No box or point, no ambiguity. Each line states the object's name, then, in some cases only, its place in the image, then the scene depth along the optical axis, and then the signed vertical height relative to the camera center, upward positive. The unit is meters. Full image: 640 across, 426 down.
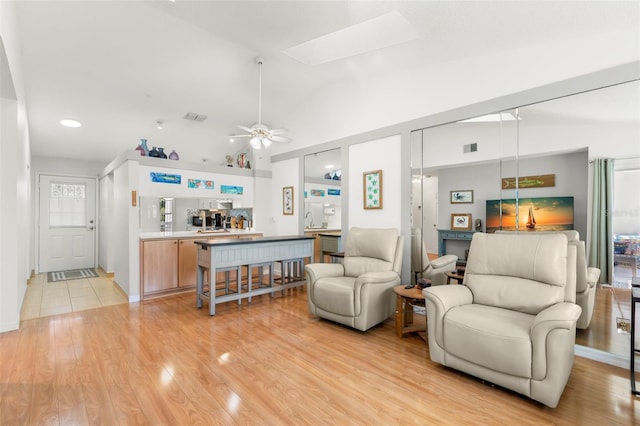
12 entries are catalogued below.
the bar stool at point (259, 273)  4.21 -0.90
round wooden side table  3.04 -1.02
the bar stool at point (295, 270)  4.97 -1.00
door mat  5.81 -1.27
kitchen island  3.88 -0.67
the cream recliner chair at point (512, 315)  1.95 -0.79
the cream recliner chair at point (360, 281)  3.20 -0.81
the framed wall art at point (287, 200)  5.83 +0.20
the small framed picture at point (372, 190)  4.32 +0.29
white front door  6.45 -0.27
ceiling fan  4.06 +1.01
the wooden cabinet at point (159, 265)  4.46 -0.81
